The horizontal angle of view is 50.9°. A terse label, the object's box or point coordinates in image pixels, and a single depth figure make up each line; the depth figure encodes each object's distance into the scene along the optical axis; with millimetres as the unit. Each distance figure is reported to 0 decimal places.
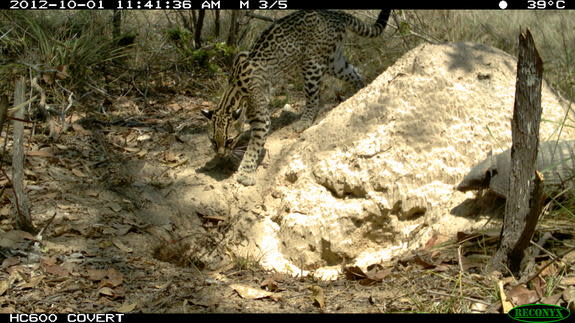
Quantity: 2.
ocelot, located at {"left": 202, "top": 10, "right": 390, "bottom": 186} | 6461
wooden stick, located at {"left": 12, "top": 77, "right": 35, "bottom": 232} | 4324
